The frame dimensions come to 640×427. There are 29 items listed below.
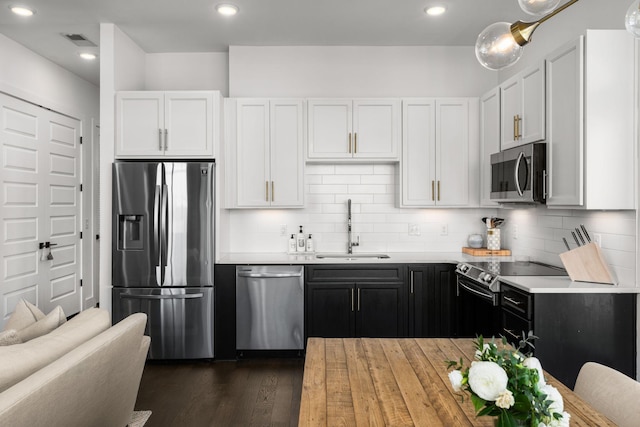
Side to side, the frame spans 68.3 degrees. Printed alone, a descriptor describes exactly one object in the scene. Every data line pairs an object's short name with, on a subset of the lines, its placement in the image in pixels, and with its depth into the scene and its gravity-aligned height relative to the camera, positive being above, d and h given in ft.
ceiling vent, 14.21 +5.23
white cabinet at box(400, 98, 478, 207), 14.40 +1.73
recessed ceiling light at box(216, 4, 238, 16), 12.17 +5.26
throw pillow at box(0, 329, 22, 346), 6.30 -1.73
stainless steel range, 10.79 -1.95
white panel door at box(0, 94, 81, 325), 14.42 +0.10
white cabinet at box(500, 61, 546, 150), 10.52 +2.48
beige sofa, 4.92 -1.94
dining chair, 4.41 -1.84
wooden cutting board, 14.23 -1.26
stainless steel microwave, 10.39 +0.86
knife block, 9.55 -1.13
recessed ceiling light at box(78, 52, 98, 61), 15.79 +5.24
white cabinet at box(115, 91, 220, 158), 13.39 +2.45
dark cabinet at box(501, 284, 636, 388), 9.16 -2.33
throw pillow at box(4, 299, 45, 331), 7.25 -1.68
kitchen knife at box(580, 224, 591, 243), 10.43 -0.50
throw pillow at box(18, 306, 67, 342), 6.94 -1.77
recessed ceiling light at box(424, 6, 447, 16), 12.37 +5.31
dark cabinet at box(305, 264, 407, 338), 13.39 -2.53
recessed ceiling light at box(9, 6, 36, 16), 12.11 +5.19
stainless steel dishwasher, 13.34 -2.78
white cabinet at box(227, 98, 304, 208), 14.28 +1.67
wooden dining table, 4.26 -1.88
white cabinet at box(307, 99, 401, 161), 14.33 +2.50
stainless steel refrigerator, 13.08 -1.07
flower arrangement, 3.15 -1.25
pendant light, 5.10 +1.86
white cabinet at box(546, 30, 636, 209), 9.05 +1.76
